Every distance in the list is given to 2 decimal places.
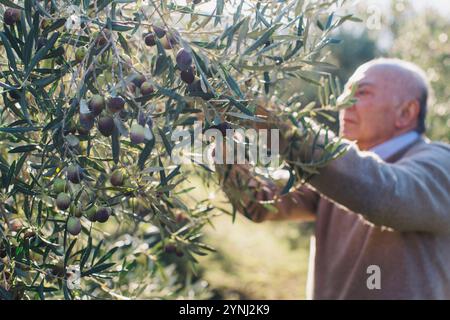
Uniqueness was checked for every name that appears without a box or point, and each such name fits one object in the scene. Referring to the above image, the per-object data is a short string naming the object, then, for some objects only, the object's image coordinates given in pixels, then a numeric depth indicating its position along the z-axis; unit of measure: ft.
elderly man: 8.07
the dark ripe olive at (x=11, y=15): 4.50
